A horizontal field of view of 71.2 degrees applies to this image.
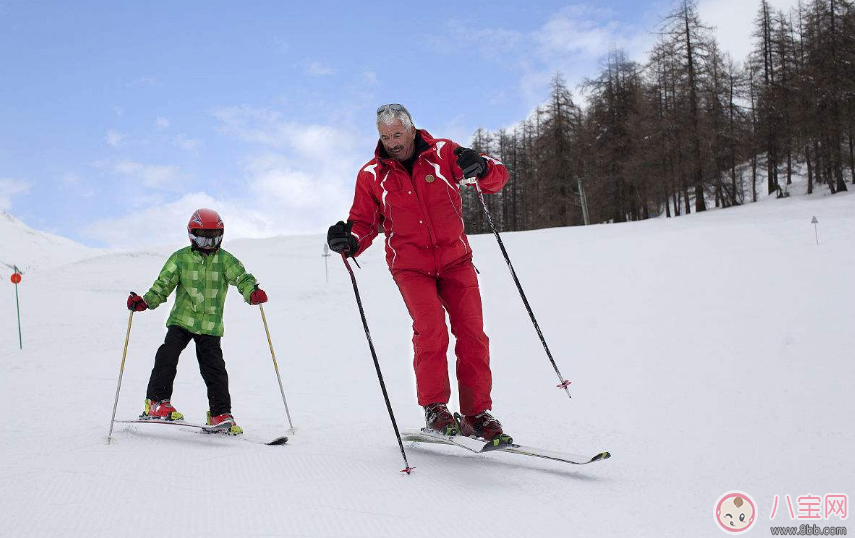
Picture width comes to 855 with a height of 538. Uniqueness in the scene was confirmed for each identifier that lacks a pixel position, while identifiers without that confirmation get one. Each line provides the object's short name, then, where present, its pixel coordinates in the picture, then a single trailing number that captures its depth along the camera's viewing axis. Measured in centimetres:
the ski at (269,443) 444
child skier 505
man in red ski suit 404
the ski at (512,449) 353
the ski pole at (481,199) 404
